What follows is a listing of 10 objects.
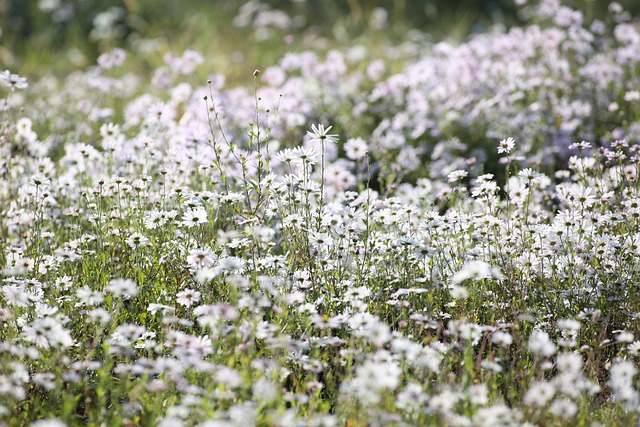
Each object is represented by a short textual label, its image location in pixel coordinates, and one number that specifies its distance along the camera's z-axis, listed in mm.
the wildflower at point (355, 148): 7867
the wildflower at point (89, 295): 5065
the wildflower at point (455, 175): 6754
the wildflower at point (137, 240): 6258
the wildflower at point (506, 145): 6744
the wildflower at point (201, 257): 5666
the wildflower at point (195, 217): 6186
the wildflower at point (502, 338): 4930
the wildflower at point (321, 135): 6441
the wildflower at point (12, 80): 7227
